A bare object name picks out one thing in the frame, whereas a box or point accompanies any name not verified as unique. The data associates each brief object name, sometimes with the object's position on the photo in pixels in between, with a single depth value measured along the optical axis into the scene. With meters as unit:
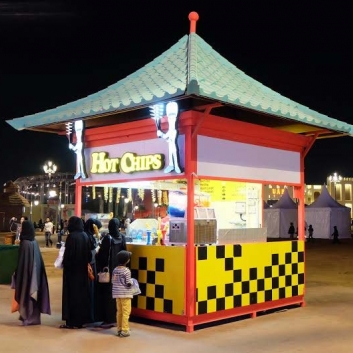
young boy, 7.42
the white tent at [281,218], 37.09
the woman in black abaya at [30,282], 8.26
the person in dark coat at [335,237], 32.78
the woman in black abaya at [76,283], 7.99
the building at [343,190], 108.89
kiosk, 8.02
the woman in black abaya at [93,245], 8.27
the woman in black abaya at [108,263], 8.06
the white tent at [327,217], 36.78
